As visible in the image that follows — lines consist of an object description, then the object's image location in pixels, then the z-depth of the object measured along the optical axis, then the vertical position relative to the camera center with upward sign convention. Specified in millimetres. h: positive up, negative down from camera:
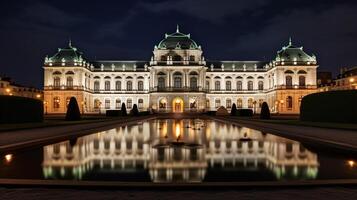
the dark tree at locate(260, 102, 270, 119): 42500 -1170
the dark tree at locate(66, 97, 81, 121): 36844 -910
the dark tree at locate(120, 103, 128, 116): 55853 -1187
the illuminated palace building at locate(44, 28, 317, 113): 76562 +4284
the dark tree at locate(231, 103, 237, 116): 58072 -1399
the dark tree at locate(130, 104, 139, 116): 58509 -1347
